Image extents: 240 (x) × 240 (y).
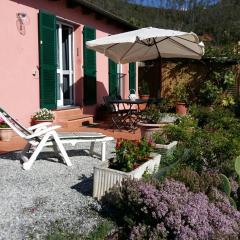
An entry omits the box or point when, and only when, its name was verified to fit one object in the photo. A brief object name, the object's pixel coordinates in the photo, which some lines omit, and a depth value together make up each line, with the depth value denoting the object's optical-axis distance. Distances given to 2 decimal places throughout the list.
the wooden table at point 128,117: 6.46
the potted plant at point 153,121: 4.79
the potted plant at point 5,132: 5.11
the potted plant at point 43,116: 5.76
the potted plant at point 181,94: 9.80
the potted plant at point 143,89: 10.84
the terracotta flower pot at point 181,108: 8.93
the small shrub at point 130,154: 2.99
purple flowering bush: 2.13
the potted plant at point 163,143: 3.78
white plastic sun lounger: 3.52
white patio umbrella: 5.75
